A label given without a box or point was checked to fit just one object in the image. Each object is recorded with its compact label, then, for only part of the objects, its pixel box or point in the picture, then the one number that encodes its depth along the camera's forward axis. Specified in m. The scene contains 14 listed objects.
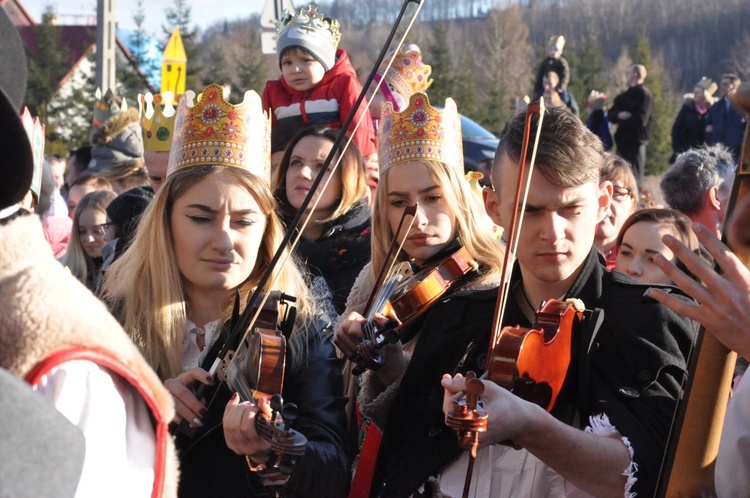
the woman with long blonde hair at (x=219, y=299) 3.07
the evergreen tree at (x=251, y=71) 42.41
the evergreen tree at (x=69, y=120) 31.72
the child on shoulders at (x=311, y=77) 7.28
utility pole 15.42
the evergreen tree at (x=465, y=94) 32.31
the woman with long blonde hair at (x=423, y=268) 3.23
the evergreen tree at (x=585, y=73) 36.66
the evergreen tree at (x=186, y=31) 39.19
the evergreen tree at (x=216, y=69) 41.04
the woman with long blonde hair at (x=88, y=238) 6.65
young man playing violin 2.72
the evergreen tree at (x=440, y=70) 30.27
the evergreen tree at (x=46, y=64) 35.41
